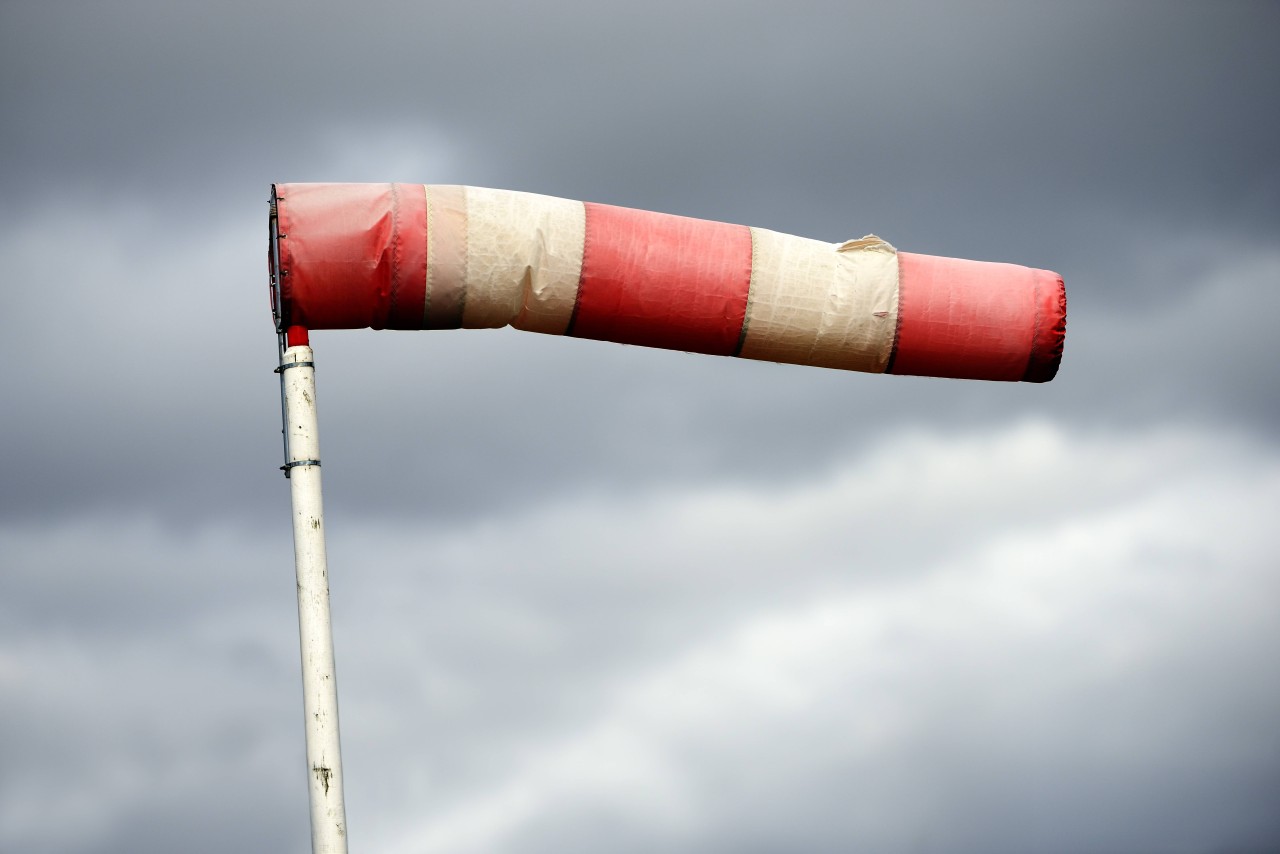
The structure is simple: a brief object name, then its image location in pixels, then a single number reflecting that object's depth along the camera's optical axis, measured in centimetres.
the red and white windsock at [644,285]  1112
